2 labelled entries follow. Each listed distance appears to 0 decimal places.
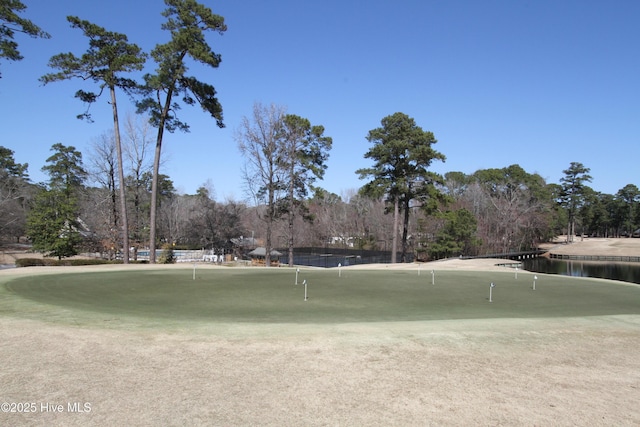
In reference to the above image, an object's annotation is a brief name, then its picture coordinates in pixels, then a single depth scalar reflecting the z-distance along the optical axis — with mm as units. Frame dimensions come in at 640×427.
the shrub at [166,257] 32250
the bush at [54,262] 26766
